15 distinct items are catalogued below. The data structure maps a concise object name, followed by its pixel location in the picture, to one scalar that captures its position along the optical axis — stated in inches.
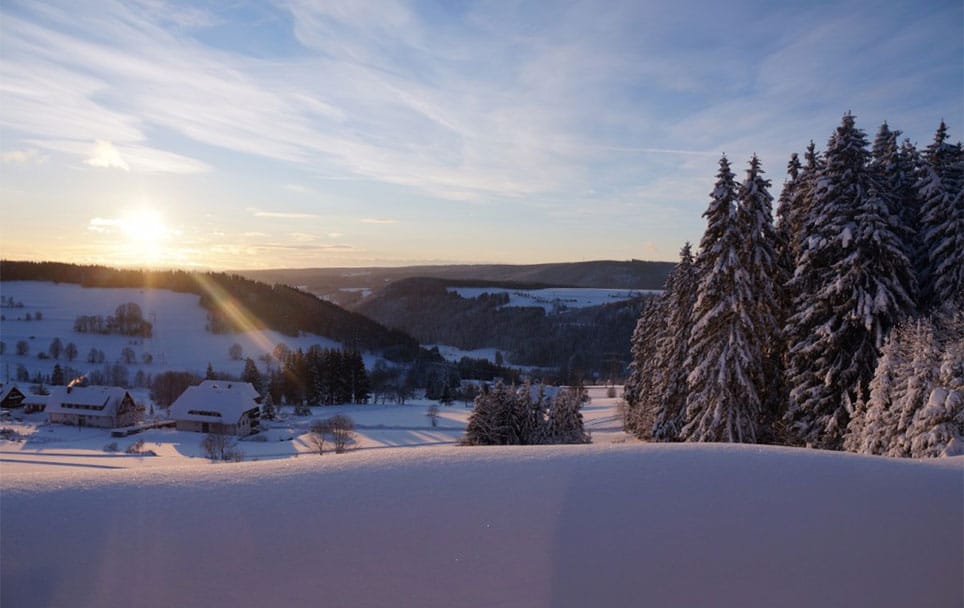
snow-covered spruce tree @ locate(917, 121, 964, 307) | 658.2
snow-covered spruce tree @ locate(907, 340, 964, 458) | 432.5
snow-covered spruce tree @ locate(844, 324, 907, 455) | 502.0
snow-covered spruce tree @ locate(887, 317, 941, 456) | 476.1
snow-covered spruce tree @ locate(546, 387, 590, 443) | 971.9
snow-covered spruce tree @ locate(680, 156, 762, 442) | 671.1
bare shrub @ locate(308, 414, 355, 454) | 1544.7
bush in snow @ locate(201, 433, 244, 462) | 1338.3
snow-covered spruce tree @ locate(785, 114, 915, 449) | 630.5
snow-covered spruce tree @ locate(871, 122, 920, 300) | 752.3
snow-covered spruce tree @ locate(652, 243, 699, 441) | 904.9
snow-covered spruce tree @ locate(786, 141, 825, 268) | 753.0
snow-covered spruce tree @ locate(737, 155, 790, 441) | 695.7
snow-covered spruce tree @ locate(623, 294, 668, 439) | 1226.6
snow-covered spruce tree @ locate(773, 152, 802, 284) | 795.3
